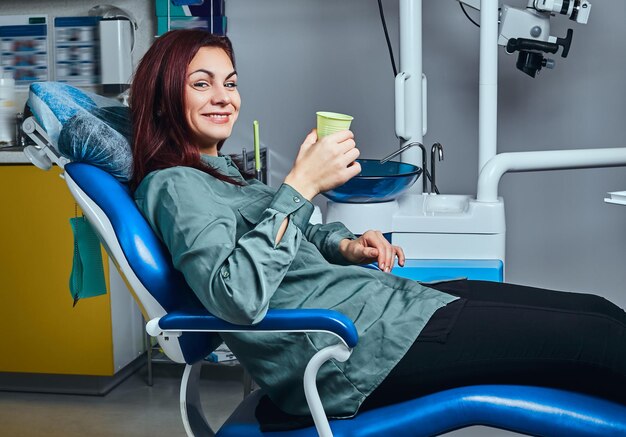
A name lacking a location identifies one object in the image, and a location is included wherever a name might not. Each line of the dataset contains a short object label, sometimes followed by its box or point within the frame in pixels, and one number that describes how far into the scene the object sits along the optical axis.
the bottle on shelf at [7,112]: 2.97
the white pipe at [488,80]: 2.45
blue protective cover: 1.41
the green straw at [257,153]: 1.83
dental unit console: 2.35
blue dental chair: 1.29
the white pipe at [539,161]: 2.41
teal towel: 1.57
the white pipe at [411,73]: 2.57
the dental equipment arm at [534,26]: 2.51
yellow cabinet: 2.78
